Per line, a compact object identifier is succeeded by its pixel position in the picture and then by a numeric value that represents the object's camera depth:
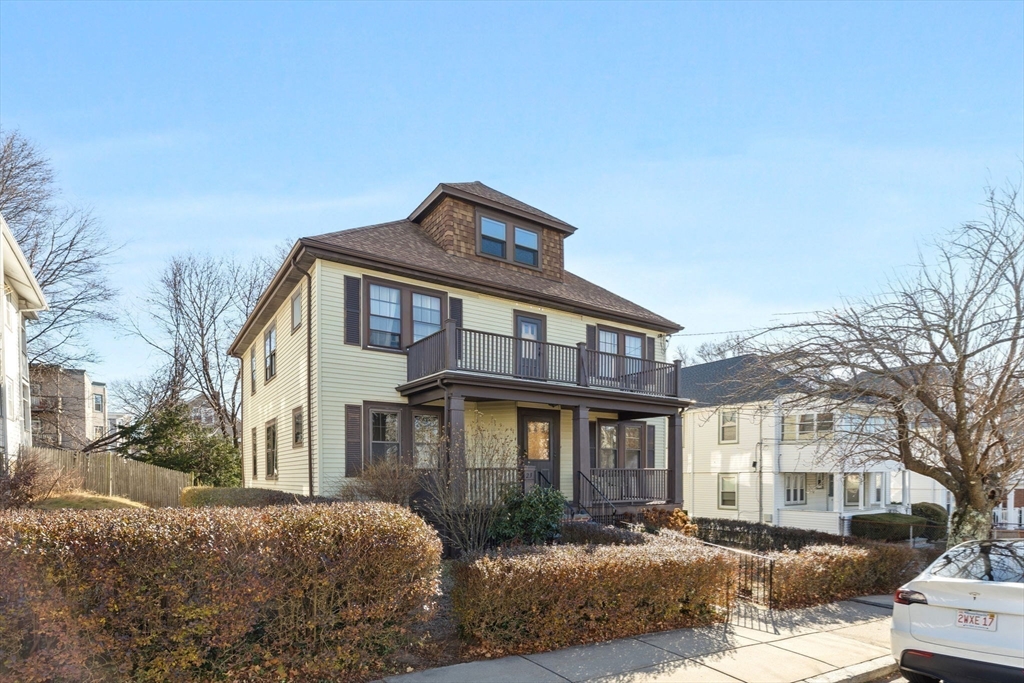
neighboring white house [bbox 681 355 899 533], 25.62
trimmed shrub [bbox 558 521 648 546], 9.97
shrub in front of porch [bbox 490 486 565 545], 11.48
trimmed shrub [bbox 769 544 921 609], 9.20
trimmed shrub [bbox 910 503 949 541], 23.75
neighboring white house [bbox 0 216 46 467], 16.83
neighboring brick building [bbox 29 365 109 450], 29.83
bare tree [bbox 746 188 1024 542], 9.73
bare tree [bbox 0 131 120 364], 26.17
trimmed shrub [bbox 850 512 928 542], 23.16
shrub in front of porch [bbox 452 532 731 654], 6.48
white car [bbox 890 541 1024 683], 5.13
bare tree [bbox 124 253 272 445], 34.47
